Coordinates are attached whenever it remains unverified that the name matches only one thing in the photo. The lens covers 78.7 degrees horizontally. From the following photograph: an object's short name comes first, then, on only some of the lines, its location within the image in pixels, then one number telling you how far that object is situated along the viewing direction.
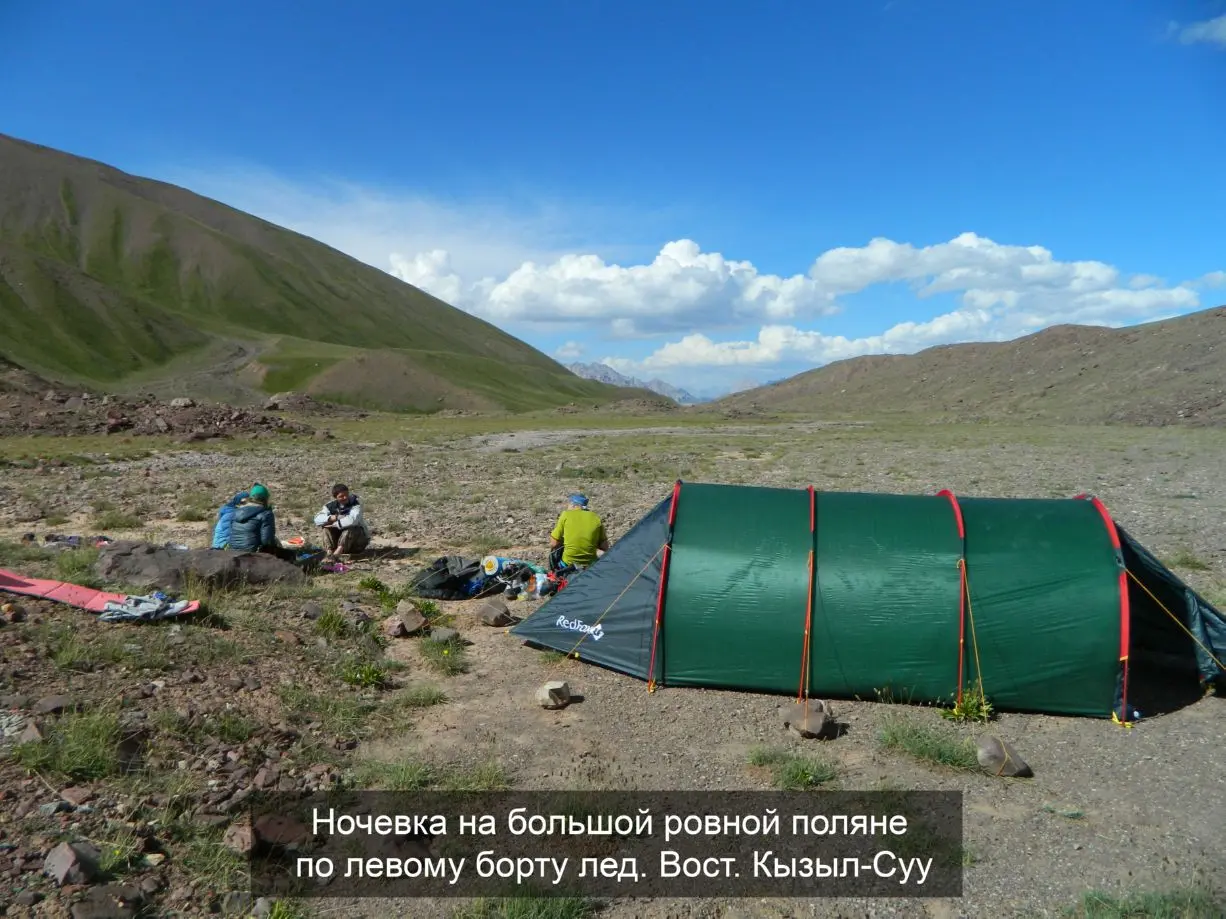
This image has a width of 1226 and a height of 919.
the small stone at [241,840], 5.48
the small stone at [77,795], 5.63
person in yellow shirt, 11.67
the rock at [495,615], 10.74
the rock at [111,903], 4.62
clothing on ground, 8.78
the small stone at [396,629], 10.23
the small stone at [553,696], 8.30
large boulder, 10.54
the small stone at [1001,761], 7.03
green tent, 8.23
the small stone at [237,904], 5.00
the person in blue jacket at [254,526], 12.14
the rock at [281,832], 5.68
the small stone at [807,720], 7.75
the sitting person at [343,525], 14.16
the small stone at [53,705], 6.62
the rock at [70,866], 4.84
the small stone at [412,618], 10.30
